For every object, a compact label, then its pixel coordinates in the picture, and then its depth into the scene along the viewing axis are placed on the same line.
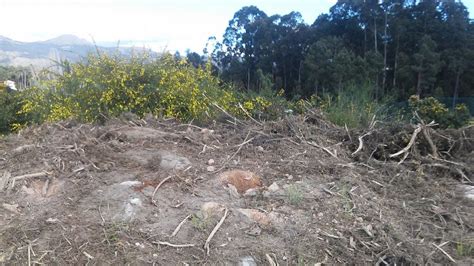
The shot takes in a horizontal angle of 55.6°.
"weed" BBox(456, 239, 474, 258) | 2.66
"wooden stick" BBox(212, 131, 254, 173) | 3.33
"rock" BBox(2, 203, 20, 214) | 2.76
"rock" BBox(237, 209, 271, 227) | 2.69
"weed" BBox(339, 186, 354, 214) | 2.86
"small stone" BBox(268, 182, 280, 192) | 3.07
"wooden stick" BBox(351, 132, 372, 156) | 3.89
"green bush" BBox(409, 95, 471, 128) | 10.46
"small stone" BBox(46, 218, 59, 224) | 2.62
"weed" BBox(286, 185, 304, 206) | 2.90
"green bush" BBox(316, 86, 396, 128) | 5.70
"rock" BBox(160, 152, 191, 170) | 3.26
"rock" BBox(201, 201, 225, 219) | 2.72
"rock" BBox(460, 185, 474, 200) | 3.37
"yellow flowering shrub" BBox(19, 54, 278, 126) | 6.50
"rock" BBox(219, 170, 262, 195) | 3.12
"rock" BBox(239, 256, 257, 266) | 2.42
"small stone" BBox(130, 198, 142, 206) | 2.77
